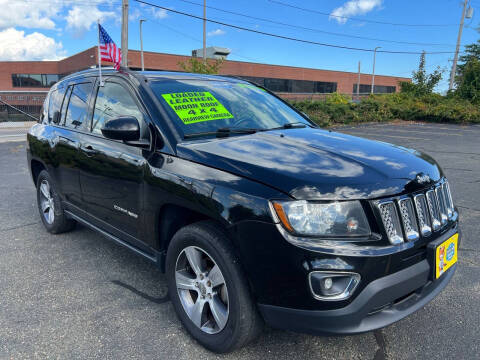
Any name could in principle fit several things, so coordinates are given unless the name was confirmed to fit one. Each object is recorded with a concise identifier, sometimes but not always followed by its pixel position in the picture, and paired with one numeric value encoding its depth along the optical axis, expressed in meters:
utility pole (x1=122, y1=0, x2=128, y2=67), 16.23
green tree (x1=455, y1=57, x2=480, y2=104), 23.95
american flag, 5.09
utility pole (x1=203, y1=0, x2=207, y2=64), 28.25
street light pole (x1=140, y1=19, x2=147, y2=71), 34.76
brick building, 34.81
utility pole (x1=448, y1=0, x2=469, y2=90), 29.29
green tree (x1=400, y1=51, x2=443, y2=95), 26.03
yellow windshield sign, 2.91
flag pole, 3.42
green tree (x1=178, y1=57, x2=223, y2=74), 19.61
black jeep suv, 1.97
